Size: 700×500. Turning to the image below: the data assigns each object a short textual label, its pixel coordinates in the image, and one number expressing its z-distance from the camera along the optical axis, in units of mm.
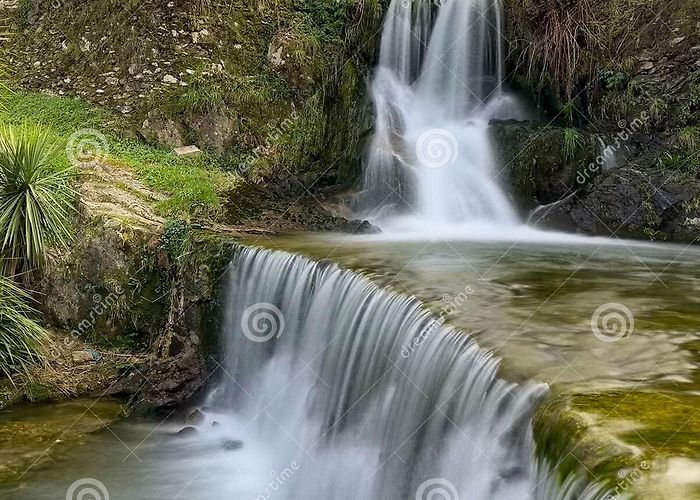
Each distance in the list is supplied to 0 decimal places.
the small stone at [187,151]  10672
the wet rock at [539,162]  9500
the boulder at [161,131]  10883
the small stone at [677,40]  9838
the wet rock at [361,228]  9284
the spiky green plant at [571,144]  9453
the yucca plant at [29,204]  8000
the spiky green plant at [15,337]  7578
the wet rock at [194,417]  7324
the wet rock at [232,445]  6770
